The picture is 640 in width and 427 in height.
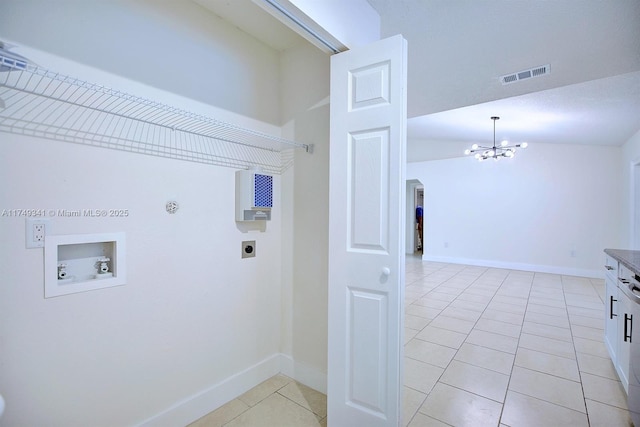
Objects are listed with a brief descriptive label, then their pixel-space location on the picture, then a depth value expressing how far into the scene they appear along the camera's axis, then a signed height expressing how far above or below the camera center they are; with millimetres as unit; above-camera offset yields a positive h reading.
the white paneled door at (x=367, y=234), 1571 -133
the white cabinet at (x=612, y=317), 2329 -880
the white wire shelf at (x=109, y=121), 1259 +463
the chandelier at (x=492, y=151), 5754 +1171
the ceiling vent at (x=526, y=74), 2422 +1148
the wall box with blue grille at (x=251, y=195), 2102 +103
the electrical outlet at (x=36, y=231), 1285 -102
